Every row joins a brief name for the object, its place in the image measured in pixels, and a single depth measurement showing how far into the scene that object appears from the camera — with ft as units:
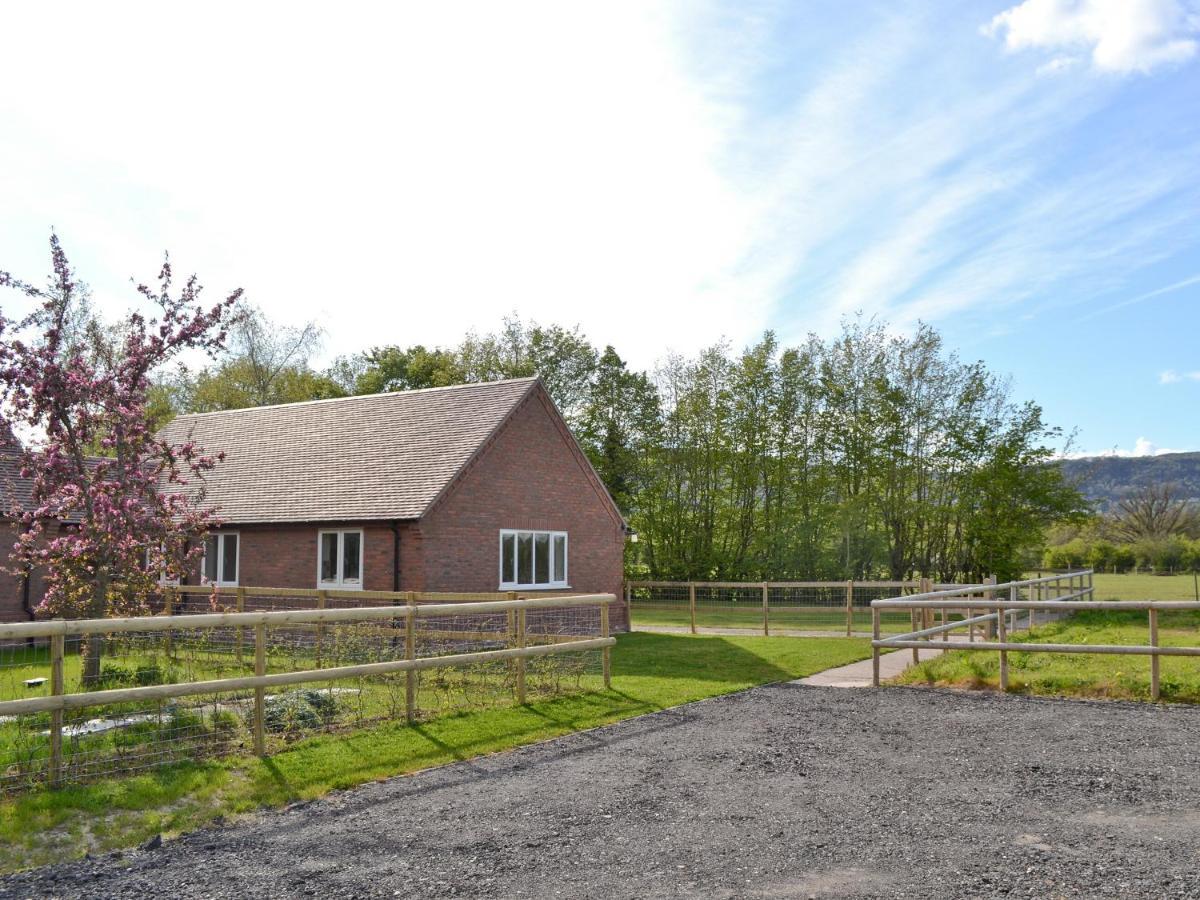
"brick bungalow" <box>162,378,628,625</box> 68.13
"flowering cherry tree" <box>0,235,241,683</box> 40.88
